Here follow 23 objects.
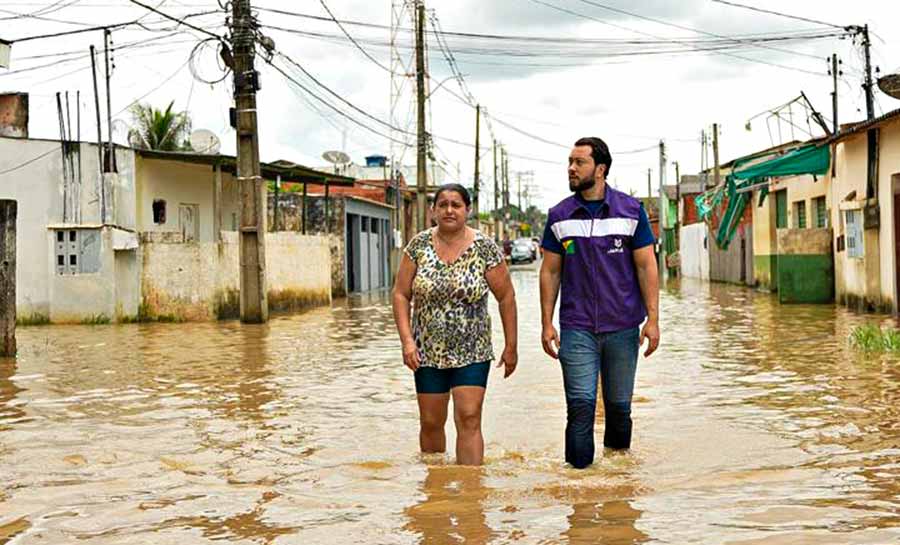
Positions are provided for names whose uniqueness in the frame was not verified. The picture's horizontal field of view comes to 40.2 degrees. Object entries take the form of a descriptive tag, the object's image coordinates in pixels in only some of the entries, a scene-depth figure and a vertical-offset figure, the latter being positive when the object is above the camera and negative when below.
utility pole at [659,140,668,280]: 58.16 +2.49
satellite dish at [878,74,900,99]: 17.31 +2.30
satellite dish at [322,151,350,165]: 45.22 +3.86
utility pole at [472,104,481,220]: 63.15 +6.47
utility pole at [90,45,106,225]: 22.11 +1.84
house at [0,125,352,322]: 21.78 +0.31
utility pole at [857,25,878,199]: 21.05 +1.40
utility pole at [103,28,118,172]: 21.77 +2.55
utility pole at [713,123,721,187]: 52.58 +4.68
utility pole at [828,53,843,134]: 36.40 +5.12
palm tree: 37.09 +4.26
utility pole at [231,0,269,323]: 20.89 +1.53
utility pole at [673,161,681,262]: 56.41 +1.61
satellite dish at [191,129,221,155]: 27.00 +2.72
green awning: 24.41 +1.71
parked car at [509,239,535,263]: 68.75 +0.27
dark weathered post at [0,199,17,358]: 13.97 +0.12
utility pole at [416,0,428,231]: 38.38 +4.39
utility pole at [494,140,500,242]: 87.25 +4.33
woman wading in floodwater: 6.72 -0.30
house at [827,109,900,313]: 20.36 +0.58
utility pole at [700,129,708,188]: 64.20 +5.61
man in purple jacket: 6.65 -0.14
